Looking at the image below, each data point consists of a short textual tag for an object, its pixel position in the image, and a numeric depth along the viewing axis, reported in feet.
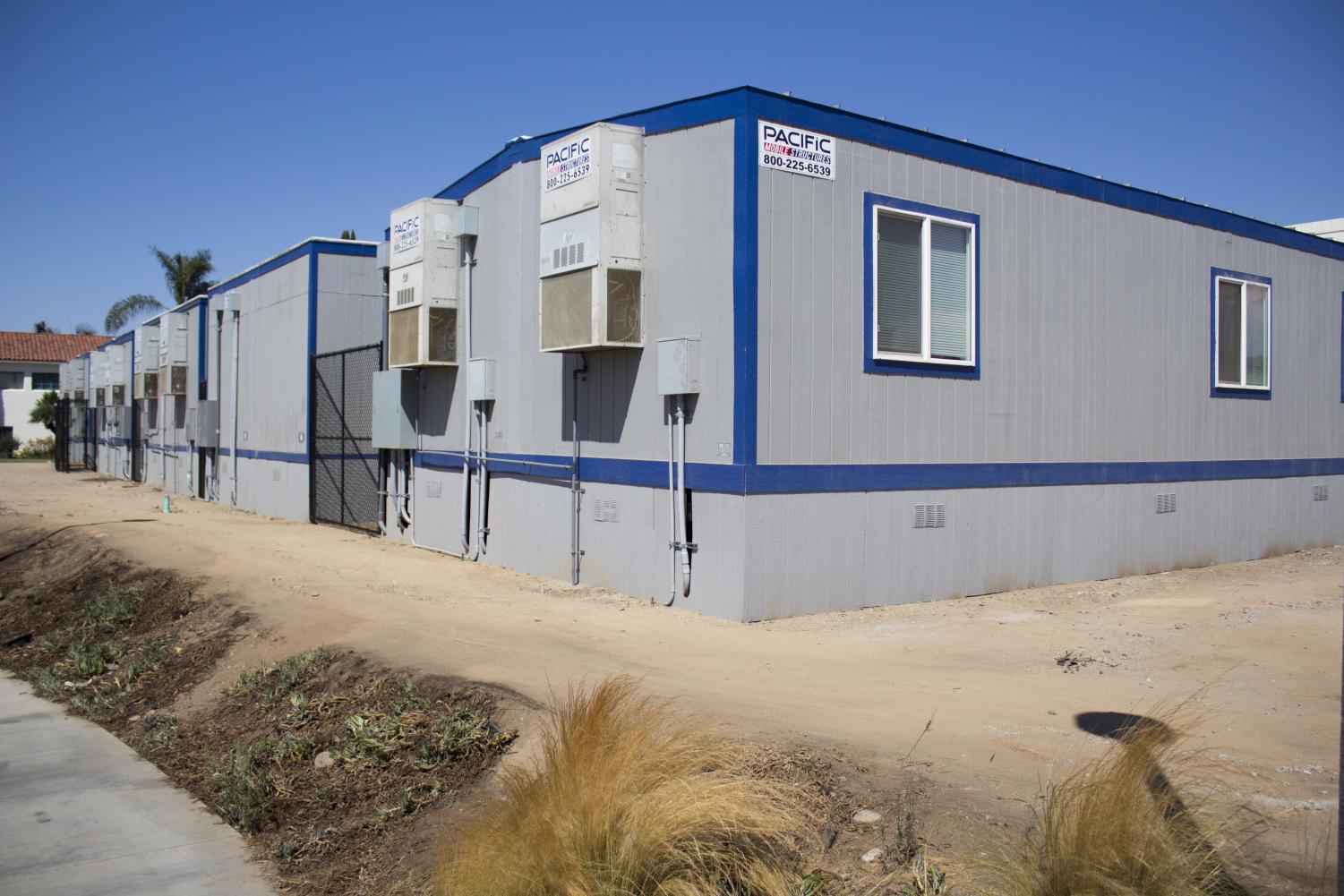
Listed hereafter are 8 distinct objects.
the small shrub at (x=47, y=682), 32.63
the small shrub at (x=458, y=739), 20.79
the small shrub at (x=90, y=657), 34.27
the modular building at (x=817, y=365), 33.94
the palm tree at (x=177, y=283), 166.61
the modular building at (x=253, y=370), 67.67
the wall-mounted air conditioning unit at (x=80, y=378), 150.72
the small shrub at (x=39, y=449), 186.19
